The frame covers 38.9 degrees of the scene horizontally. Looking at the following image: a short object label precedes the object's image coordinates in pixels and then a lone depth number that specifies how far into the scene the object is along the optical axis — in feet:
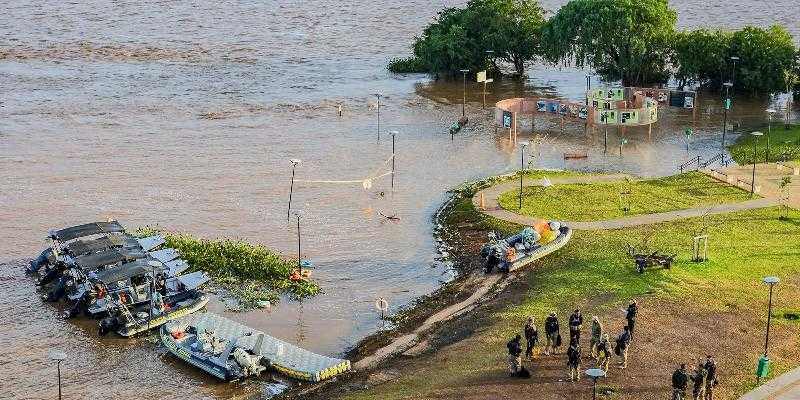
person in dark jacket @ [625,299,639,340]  152.46
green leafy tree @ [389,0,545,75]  379.76
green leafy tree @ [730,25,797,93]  337.11
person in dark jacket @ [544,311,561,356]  149.38
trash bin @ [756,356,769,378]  139.23
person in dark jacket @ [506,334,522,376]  142.31
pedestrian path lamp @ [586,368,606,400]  125.70
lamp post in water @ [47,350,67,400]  134.51
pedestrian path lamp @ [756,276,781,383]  138.21
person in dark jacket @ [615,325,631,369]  144.46
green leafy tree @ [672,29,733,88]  344.69
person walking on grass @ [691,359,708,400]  131.44
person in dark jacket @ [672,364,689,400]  130.21
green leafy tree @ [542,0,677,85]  351.05
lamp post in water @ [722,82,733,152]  294.54
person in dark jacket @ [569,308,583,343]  144.56
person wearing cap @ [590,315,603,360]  145.48
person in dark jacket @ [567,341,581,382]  140.15
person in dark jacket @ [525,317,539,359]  146.61
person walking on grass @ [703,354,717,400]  133.08
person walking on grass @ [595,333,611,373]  141.28
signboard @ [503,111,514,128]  305.55
